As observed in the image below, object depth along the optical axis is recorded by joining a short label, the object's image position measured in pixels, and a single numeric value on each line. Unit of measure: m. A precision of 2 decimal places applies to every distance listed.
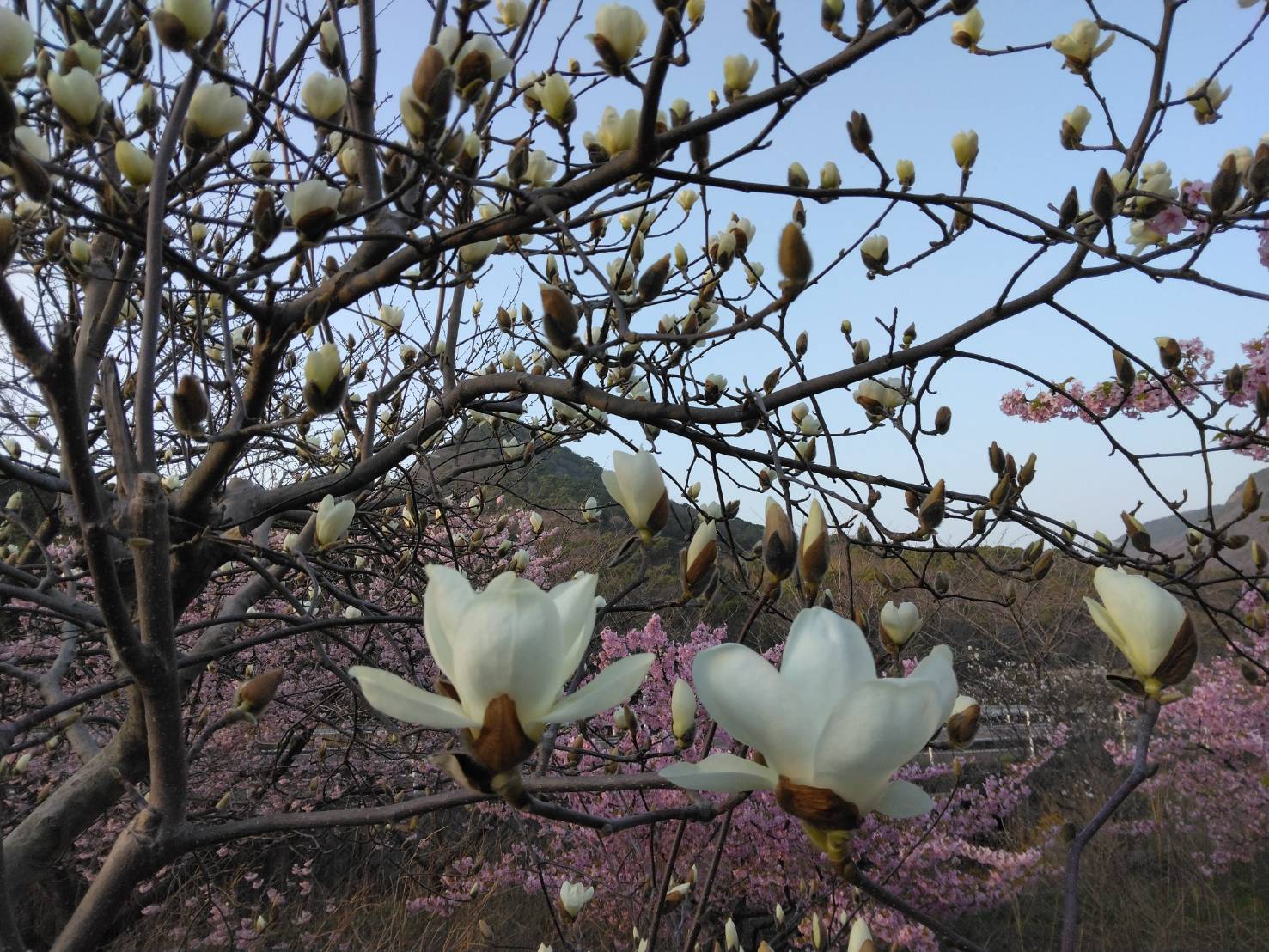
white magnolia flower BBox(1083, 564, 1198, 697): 0.55
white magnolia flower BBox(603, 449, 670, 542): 0.79
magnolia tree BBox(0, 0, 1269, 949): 0.46
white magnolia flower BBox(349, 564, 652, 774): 0.42
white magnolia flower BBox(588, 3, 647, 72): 0.99
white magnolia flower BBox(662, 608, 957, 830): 0.42
